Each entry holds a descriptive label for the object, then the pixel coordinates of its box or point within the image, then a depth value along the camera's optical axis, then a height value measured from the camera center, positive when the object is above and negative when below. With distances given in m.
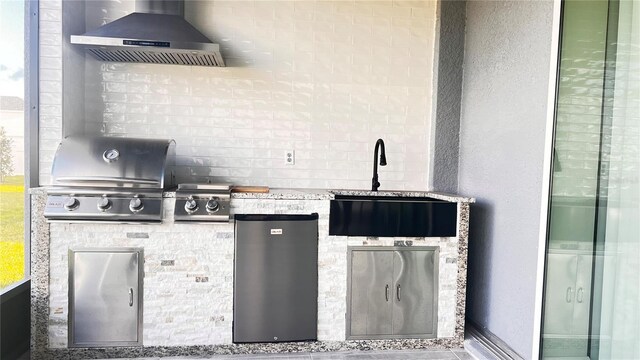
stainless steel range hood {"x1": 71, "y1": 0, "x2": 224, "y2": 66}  2.36 +0.70
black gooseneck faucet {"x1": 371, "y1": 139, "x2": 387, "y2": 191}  2.71 -0.01
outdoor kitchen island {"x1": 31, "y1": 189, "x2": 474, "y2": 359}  2.16 -0.73
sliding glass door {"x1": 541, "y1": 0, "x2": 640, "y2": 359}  1.50 -0.10
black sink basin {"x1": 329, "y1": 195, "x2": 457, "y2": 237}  2.36 -0.35
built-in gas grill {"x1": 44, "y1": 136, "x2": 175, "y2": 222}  2.12 -0.16
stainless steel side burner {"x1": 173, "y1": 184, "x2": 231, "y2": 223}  2.21 -0.29
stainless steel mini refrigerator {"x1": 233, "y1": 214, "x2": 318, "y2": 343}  2.29 -0.72
